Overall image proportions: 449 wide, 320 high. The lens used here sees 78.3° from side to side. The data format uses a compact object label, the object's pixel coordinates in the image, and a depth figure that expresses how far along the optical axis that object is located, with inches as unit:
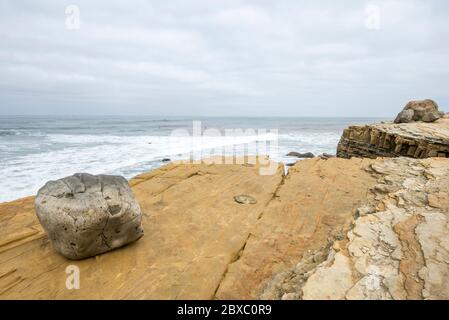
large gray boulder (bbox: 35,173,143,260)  132.7
